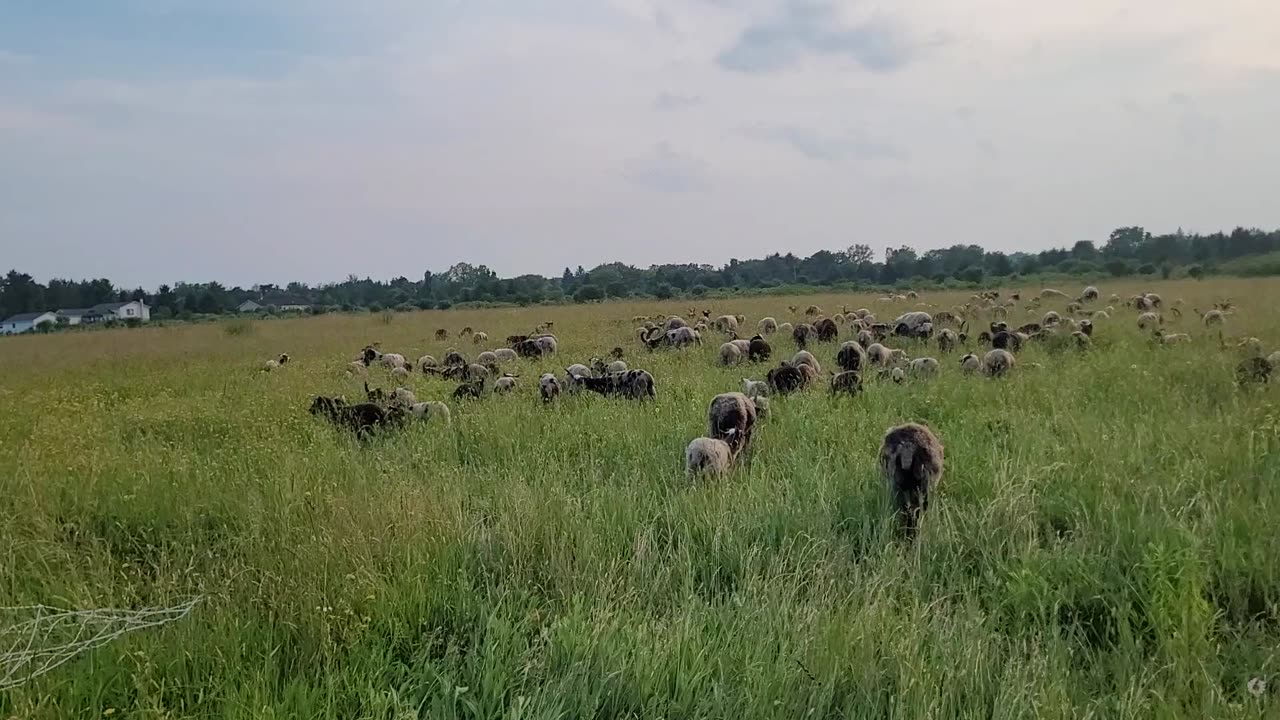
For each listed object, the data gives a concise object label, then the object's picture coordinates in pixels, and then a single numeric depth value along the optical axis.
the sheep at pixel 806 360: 9.90
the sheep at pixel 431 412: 8.13
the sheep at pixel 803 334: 13.81
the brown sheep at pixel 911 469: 4.64
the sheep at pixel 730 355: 11.68
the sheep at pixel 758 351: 11.90
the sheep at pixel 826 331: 14.42
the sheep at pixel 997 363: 9.44
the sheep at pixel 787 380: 8.79
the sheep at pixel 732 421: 6.04
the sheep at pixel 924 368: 9.55
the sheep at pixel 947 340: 12.17
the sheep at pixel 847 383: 8.49
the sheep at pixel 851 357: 10.74
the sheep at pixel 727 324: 16.93
